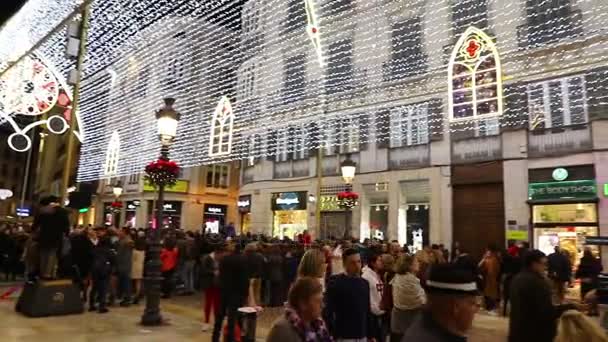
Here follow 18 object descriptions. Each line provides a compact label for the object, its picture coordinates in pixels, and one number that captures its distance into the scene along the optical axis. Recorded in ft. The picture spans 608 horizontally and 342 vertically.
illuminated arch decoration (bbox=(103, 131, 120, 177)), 97.76
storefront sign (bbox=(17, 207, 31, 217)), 117.35
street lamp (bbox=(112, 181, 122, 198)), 103.65
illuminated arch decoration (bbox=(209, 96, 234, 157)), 69.53
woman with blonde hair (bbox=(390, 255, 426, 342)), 17.30
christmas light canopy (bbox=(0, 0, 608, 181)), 47.98
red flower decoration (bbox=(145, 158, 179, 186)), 31.78
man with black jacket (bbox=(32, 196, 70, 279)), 31.17
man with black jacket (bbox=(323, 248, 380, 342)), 15.30
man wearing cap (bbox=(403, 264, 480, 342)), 6.86
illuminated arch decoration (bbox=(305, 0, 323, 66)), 52.11
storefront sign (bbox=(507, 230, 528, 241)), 57.98
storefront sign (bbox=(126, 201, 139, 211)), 131.96
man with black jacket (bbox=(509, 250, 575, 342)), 13.60
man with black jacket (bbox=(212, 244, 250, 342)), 23.22
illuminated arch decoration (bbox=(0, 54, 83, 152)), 43.42
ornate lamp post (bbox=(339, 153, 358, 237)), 49.10
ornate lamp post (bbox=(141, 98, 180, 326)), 30.30
